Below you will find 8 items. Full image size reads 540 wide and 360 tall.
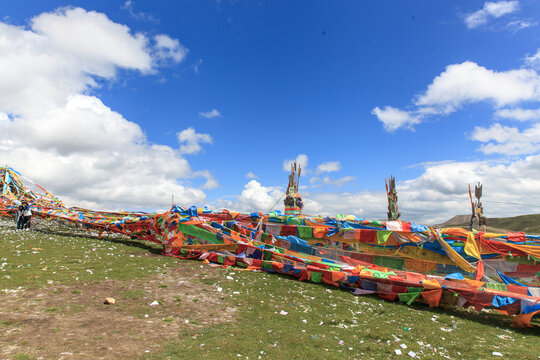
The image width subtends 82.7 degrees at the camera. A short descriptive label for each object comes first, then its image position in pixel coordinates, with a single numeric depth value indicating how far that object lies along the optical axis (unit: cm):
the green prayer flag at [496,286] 980
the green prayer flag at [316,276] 1123
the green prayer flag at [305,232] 1524
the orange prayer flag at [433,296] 934
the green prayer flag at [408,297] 951
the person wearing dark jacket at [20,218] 2062
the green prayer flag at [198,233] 1399
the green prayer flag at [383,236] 1341
